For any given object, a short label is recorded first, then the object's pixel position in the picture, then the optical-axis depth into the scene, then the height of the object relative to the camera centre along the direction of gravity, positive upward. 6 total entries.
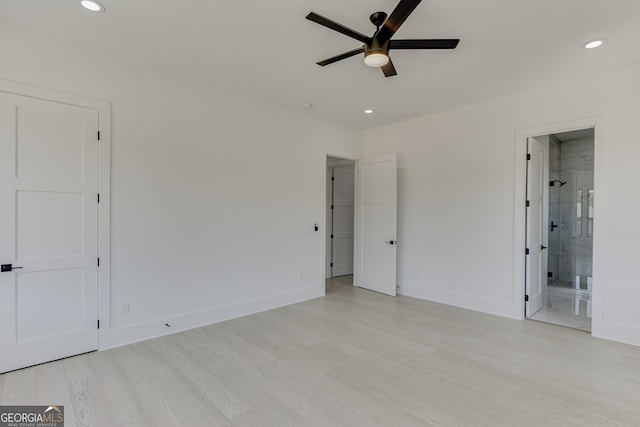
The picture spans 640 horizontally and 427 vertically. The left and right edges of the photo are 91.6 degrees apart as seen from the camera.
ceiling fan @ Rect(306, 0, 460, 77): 1.97 +1.18
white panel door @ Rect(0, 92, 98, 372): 2.61 -0.19
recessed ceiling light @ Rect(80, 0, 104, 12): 2.26 +1.50
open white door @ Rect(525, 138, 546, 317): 3.99 -0.20
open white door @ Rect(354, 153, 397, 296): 5.09 -0.23
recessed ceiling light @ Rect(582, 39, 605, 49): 2.74 +1.50
